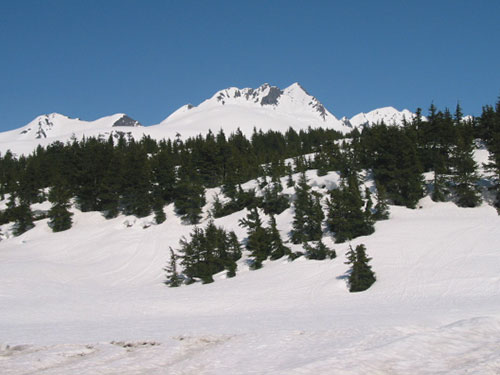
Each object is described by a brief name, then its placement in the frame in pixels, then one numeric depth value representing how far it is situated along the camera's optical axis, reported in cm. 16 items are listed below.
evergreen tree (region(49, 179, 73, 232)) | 5553
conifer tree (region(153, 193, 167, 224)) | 5341
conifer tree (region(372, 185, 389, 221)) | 3947
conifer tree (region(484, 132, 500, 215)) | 4016
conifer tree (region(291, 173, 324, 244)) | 3756
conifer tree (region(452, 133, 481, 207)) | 4222
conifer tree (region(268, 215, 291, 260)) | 3566
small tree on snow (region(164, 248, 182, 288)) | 3328
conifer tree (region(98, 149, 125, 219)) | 6000
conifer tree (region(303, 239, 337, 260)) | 3180
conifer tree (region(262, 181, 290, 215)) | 5025
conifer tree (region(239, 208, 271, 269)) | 3450
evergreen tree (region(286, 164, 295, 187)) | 5808
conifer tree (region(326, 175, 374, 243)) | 3566
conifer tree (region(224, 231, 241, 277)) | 3675
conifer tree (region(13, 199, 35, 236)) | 5759
